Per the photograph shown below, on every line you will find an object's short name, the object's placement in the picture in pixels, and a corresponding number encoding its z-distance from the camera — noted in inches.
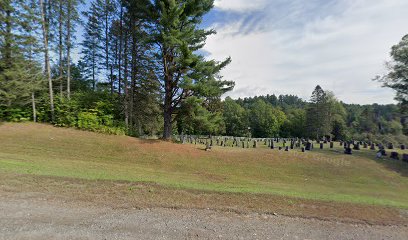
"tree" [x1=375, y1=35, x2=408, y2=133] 1030.4
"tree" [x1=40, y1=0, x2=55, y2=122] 753.0
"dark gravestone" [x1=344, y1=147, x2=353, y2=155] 816.3
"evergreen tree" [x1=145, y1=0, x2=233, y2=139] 674.2
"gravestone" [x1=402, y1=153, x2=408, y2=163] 757.5
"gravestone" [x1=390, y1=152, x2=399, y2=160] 788.0
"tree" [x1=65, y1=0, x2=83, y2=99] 829.2
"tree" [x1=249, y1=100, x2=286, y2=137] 2896.2
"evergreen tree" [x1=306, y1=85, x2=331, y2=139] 2500.0
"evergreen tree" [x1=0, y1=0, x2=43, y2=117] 676.7
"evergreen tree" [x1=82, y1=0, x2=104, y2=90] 991.1
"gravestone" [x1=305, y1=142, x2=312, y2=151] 914.1
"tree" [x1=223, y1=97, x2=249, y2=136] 2763.3
